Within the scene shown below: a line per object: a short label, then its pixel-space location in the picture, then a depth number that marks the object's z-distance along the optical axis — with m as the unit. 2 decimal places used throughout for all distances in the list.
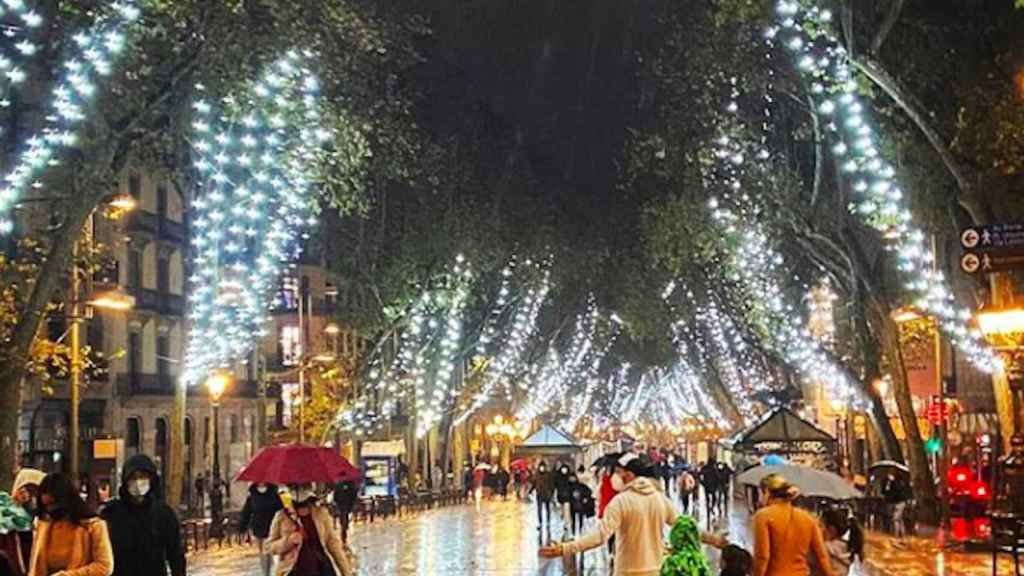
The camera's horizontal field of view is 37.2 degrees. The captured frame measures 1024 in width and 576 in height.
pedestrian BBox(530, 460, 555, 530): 36.53
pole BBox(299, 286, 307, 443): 50.75
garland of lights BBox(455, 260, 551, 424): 62.49
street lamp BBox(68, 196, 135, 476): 28.17
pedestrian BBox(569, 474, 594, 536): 32.56
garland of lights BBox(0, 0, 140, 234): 22.27
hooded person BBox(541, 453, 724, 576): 11.29
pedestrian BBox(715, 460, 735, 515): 45.84
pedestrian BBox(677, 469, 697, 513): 46.53
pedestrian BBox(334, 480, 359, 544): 35.69
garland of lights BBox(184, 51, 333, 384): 25.97
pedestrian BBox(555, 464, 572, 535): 33.06
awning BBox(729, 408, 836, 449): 29.28
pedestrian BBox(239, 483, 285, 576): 22.38
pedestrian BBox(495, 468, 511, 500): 69.68
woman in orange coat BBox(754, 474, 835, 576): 10.94
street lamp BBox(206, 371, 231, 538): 36.56
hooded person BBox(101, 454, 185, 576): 10.15
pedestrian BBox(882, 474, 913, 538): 33.62
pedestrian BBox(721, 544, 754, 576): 9.52
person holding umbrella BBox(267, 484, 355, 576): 13.79
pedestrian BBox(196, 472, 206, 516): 53.22
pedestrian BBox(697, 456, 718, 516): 43.44
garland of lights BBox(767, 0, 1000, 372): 28.44
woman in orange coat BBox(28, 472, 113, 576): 9.39
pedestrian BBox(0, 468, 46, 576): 10.73
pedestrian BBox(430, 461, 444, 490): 65.75
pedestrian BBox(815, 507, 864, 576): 12.15
